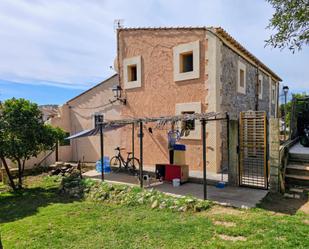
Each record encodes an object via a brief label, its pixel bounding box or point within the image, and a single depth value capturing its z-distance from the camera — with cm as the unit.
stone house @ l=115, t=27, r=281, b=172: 1136
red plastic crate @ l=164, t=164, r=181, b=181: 1028
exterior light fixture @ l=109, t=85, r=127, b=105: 1479
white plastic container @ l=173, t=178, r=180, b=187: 998
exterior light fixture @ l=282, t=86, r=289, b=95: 1730
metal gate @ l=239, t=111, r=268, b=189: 906
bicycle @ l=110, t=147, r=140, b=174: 1279
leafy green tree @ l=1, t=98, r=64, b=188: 1108
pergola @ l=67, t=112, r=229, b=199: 821
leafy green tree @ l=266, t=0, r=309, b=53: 515
